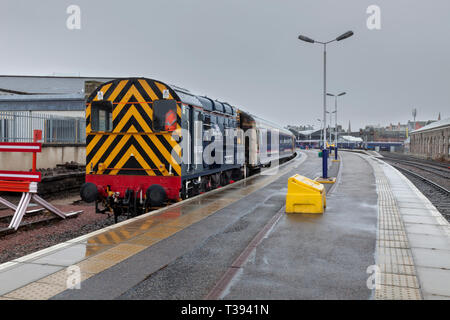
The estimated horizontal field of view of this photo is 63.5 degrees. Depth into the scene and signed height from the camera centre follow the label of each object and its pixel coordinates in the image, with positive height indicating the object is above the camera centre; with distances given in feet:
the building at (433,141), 168.75 +6.35
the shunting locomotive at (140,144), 32.78 +0.53
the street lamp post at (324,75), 61.82 +14.18
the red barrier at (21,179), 31.01 -2.69
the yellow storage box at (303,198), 32.81 -4.19
